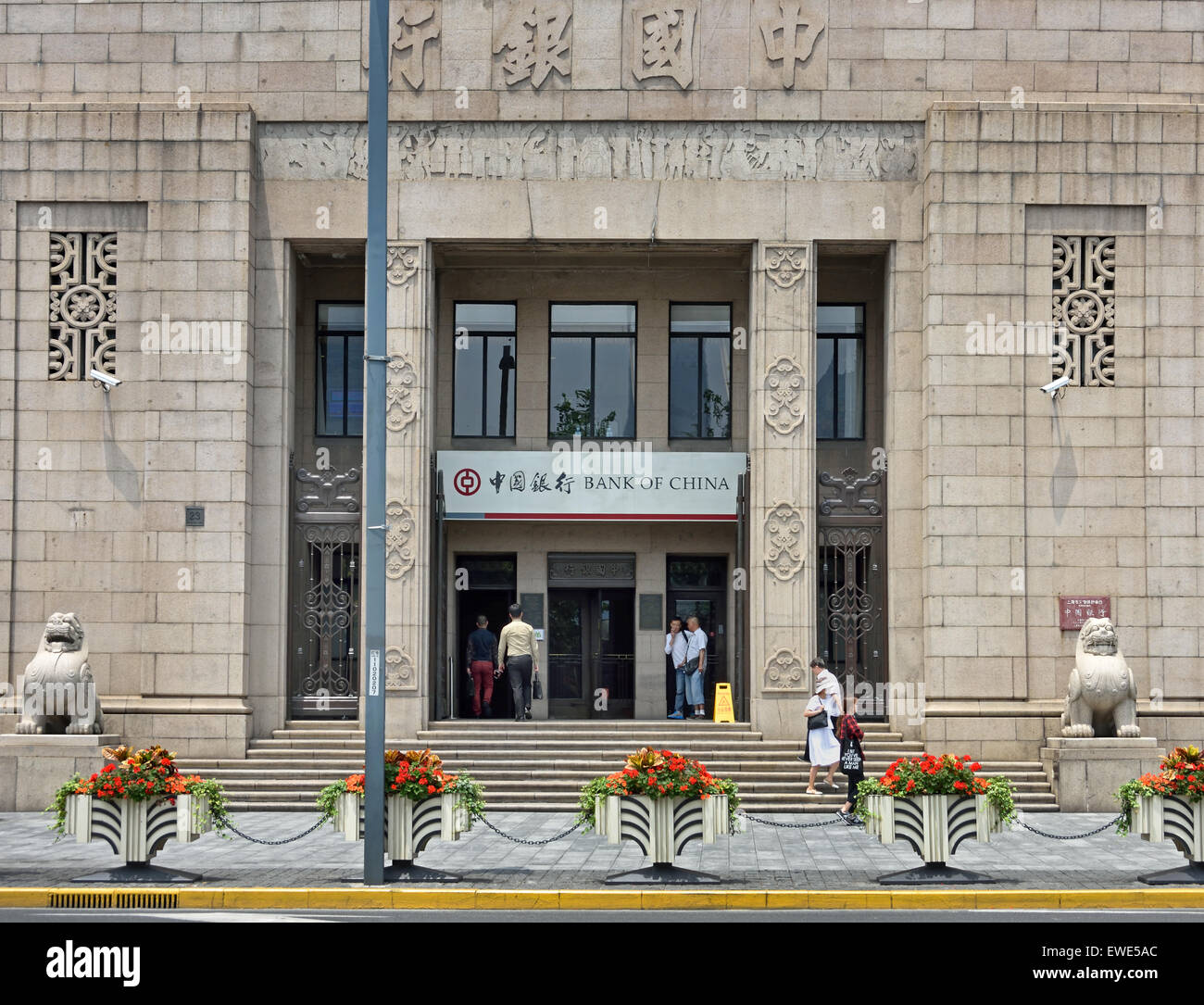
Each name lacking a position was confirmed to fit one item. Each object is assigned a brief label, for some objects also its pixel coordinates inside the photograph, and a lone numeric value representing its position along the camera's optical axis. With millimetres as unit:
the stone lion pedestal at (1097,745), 20609
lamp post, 14328
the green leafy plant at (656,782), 14453
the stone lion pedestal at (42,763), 20594
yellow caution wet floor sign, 23656
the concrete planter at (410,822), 14586
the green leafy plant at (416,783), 14539
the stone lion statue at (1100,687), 20500
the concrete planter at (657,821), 14523
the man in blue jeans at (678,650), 24797
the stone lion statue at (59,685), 20625
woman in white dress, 20328
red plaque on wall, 21984
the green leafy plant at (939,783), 14469
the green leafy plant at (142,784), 14469
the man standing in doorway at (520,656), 23922
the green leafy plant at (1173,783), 14414
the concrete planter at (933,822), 14508
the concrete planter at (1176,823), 14438
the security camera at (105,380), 21938
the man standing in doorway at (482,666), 25109
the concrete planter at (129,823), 14523
